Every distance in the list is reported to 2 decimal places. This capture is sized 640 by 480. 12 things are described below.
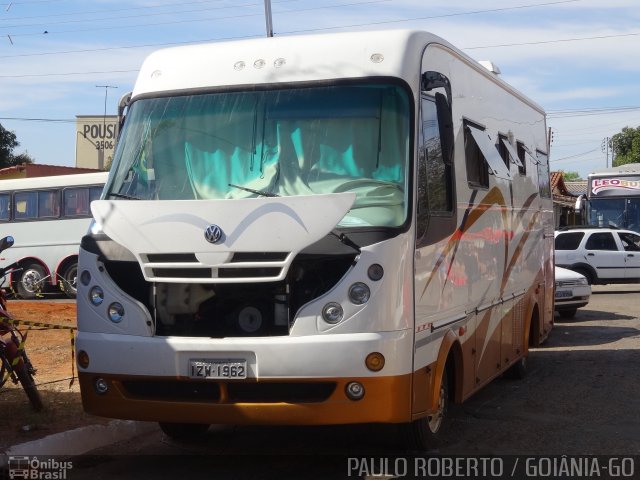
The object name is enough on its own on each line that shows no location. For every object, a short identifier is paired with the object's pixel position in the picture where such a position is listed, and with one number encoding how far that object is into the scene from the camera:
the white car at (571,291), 17.53
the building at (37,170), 32.41
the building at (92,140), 72.61
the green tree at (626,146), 56.75
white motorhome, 6.08
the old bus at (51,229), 25.62
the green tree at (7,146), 54.31
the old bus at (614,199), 29.00
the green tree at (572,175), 116.91
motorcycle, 7.97
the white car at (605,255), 25.48
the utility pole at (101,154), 66.00
